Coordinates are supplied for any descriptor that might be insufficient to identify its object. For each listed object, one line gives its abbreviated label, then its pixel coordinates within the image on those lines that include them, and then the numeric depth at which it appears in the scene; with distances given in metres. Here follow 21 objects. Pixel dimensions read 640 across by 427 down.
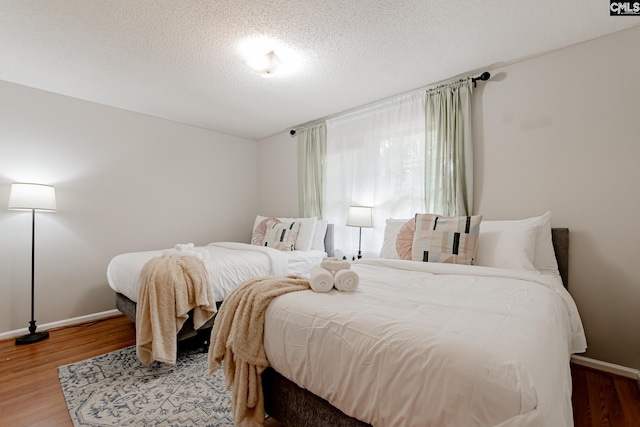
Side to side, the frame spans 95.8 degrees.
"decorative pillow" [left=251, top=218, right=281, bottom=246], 3.85
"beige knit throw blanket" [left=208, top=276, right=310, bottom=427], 1.33
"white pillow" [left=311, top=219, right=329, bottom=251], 3.64
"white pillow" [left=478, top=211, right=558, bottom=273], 2.08
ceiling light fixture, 2.34
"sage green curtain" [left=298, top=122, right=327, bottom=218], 3.92
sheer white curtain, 3.07
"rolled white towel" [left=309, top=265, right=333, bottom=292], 1.46
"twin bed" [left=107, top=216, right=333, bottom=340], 2.44
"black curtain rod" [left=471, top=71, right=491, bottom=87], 2.59
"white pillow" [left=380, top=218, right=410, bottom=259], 2.65
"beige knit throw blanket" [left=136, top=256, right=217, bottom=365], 2.03
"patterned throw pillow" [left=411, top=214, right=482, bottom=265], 2.17
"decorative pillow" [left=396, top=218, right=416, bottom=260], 2.47
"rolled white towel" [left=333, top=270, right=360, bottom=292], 1.49
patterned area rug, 1.63
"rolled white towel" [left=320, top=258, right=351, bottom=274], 1.60
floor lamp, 2.61
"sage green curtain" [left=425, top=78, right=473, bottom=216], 2.68
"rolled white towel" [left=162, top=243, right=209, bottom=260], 2.51
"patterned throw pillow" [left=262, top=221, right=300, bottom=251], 3.53
